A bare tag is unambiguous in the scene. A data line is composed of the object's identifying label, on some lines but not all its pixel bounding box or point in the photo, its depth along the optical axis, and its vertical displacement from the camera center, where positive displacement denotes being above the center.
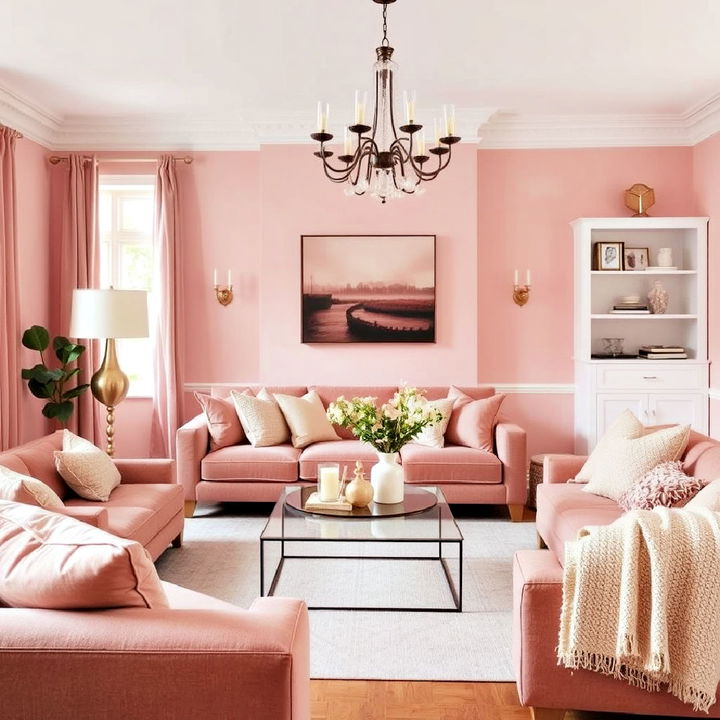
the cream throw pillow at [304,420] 5.28 -0.58
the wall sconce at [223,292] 6.07 +0.37
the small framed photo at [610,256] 5.83 +0.61
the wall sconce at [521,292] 6.00 +0.35
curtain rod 5.94 +1.42
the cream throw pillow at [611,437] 3.95 -0.53
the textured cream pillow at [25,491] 2.81 -0.57
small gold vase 3.78 -0.78
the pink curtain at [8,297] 5.03 +0.30
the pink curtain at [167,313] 5.98 +0.21
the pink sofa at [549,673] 2.29 -1.04
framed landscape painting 5.91 +0.38
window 6.30 +0.83
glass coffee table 3.50 -1.20
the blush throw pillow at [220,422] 5.23 -0.58
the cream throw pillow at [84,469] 3.79 -0.65
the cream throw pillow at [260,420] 5.22 -0.57
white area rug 2.95 -1.25
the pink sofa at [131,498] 3.44 -0.81
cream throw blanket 2.19 -0.80
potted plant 5.39 -0.25
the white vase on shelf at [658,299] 5.88 +0.28
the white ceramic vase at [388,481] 3.88 -0.74
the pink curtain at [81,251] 5.93 +0.70
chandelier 3.20 +0.86
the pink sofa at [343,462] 4.98 -0.87
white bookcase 5.73 -0.22
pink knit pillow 3.23 -0.67
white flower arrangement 3.85 -0.42
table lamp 4.86 +0.16
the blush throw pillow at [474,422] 5.17 -0.59
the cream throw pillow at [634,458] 3.66 -0.60
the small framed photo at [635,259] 5.91 +0.59
